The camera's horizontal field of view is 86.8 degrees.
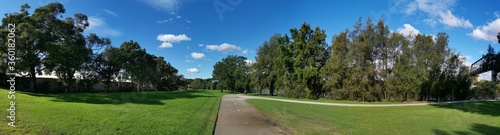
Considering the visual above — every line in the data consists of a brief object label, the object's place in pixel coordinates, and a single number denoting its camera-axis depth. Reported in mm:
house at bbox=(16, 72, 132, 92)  31766
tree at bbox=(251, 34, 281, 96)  51312
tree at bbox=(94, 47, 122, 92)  50053
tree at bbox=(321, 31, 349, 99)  34719
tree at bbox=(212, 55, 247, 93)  68000
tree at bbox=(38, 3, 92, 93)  26328
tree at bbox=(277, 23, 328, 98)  38906
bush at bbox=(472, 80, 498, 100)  39831
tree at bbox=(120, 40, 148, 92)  54244
